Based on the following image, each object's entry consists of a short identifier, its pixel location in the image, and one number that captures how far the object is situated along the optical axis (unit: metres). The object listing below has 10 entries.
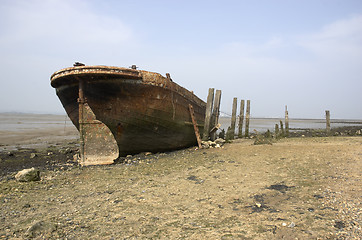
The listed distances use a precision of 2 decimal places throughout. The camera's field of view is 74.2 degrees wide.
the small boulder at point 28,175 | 4.86
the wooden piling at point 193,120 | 8.92
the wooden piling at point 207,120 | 9.37
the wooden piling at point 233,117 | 12.13
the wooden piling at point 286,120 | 15.78
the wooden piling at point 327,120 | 15.27
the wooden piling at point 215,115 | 10.18
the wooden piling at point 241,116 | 13.69
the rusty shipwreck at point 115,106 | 6.52
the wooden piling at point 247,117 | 14.32
